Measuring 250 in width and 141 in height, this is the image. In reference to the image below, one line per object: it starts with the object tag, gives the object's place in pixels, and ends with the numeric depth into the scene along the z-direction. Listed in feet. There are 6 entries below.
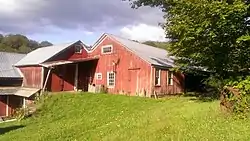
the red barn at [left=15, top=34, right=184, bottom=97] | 63.61
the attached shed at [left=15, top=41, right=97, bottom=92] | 72.31
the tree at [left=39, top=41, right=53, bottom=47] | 220.38
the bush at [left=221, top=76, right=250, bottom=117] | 27.16
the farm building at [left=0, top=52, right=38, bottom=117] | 73.19
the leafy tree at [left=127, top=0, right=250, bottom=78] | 36.02
